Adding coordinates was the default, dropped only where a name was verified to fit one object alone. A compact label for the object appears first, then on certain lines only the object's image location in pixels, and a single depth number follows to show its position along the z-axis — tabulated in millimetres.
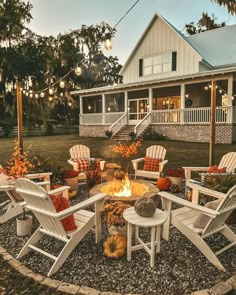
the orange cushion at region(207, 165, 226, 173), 4648
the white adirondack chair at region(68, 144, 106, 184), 6066
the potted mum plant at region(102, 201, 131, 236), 3305
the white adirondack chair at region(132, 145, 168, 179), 5812
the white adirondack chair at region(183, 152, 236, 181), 4980
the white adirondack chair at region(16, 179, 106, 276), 2715
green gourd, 2939
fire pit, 4030
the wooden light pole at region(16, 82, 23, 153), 6062
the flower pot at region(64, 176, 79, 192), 5375
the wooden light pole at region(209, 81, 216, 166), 5969
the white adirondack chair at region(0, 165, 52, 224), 3832
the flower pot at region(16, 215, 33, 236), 3582
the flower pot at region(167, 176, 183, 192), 5348
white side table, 2801
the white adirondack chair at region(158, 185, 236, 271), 2758
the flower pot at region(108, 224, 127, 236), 3299
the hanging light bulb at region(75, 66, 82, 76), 7113
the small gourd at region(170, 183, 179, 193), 5281
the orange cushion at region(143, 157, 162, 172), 6023
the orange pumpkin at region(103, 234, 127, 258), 2961
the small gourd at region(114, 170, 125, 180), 4789
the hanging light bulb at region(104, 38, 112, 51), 5848
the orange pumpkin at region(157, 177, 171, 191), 5211
